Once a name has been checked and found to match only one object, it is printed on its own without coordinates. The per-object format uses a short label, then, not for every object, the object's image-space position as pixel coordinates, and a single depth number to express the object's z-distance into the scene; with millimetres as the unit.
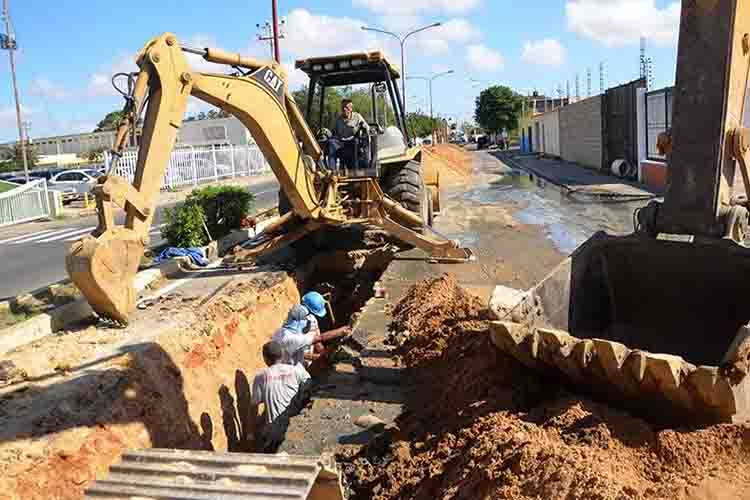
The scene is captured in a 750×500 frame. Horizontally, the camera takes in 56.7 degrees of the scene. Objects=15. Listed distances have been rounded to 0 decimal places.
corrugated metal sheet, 3582
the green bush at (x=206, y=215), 12570
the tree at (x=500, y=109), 81562
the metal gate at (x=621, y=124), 23586
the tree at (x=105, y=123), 97788
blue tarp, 11180
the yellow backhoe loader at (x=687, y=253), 4781
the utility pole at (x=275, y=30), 22703
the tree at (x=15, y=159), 49594
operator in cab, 9953
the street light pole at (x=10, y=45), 30172
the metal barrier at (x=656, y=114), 20219
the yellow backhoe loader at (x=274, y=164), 6277
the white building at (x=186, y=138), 56844
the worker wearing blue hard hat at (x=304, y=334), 6219
